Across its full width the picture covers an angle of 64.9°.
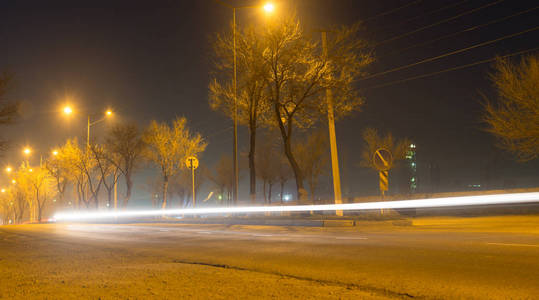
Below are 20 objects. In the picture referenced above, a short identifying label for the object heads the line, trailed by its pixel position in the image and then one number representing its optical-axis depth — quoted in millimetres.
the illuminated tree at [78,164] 50156
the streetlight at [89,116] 40375
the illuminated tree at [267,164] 65438
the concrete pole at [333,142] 22078
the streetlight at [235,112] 25844
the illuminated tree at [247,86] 25859
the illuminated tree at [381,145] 47281
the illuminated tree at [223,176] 80381
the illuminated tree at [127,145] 43500
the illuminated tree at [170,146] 40812
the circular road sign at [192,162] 27250
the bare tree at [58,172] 55944
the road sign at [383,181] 18628
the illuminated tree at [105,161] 45812
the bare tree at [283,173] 65438
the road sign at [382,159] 18219
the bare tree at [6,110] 25703
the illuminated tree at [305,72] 24281
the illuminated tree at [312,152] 55500
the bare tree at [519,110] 24078
